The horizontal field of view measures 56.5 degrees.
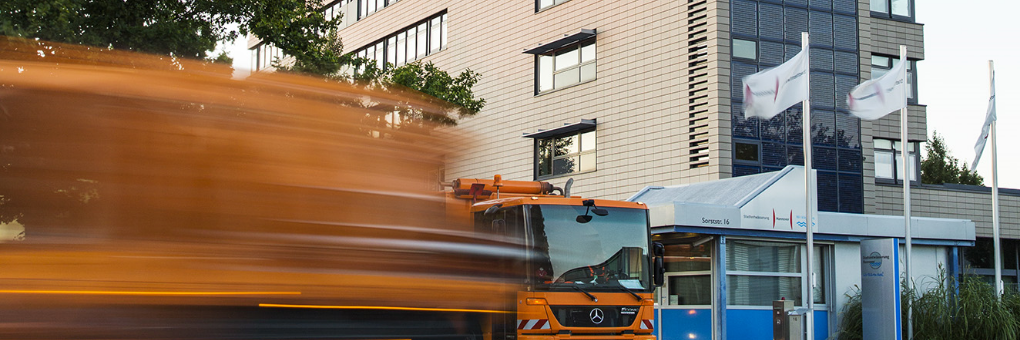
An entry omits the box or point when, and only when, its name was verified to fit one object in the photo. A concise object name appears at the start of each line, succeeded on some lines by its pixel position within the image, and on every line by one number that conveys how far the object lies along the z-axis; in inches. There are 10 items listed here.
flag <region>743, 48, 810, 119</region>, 702.5
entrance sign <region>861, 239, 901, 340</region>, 638.5
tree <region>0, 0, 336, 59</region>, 577.3
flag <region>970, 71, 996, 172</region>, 823.1
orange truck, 454.9
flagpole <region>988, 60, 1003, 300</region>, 770.8
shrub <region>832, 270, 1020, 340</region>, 647.8
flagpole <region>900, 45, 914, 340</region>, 673.0
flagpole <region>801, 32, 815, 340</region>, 650.8
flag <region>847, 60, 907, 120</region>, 725.3
